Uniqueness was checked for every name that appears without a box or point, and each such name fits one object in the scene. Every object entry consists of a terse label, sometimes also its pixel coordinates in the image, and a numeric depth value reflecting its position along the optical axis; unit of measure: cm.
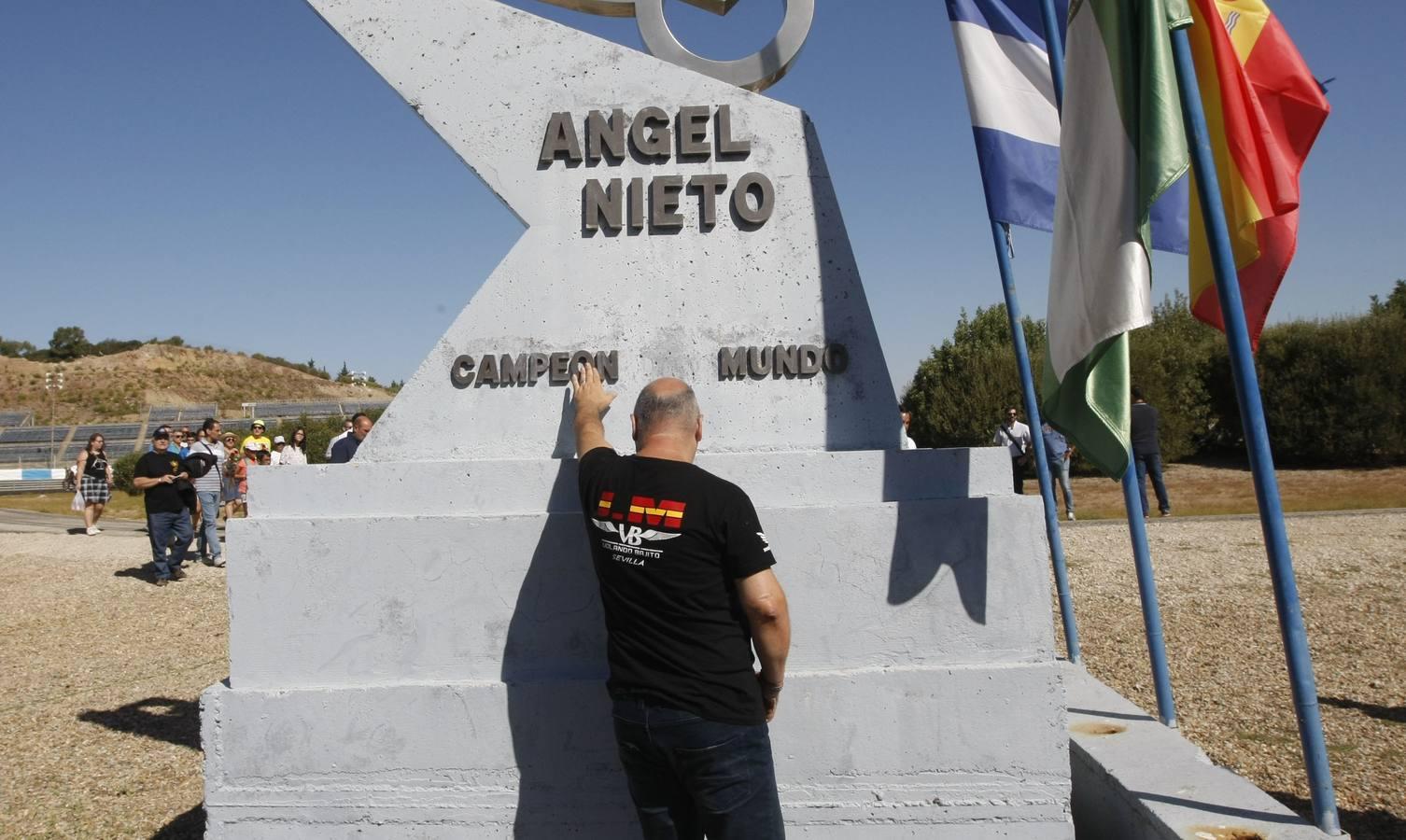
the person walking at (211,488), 1203
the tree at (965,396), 2478
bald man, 252
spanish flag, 347
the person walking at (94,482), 1430
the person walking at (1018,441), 1459
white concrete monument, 330
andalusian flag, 309
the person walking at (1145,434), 1312
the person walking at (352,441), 966
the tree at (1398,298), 3544
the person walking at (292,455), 1193
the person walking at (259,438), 1273
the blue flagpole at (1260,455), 285
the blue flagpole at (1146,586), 398
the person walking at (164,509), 1102
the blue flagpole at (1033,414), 484
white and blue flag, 482
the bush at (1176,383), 2355
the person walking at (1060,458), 1442
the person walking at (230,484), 1356
